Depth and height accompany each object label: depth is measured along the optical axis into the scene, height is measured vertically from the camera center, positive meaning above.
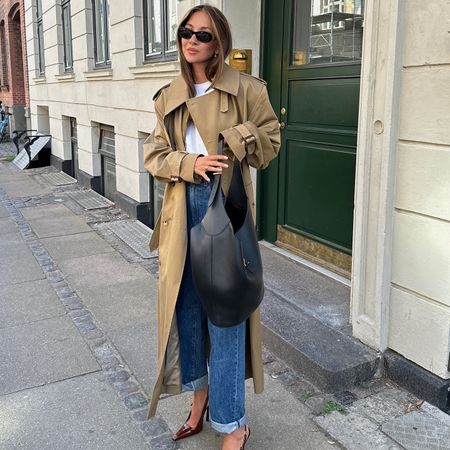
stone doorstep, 3.26 -1.54
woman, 2.39 -0.31
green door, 4.22 -0.20
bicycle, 19.66 -1.09
